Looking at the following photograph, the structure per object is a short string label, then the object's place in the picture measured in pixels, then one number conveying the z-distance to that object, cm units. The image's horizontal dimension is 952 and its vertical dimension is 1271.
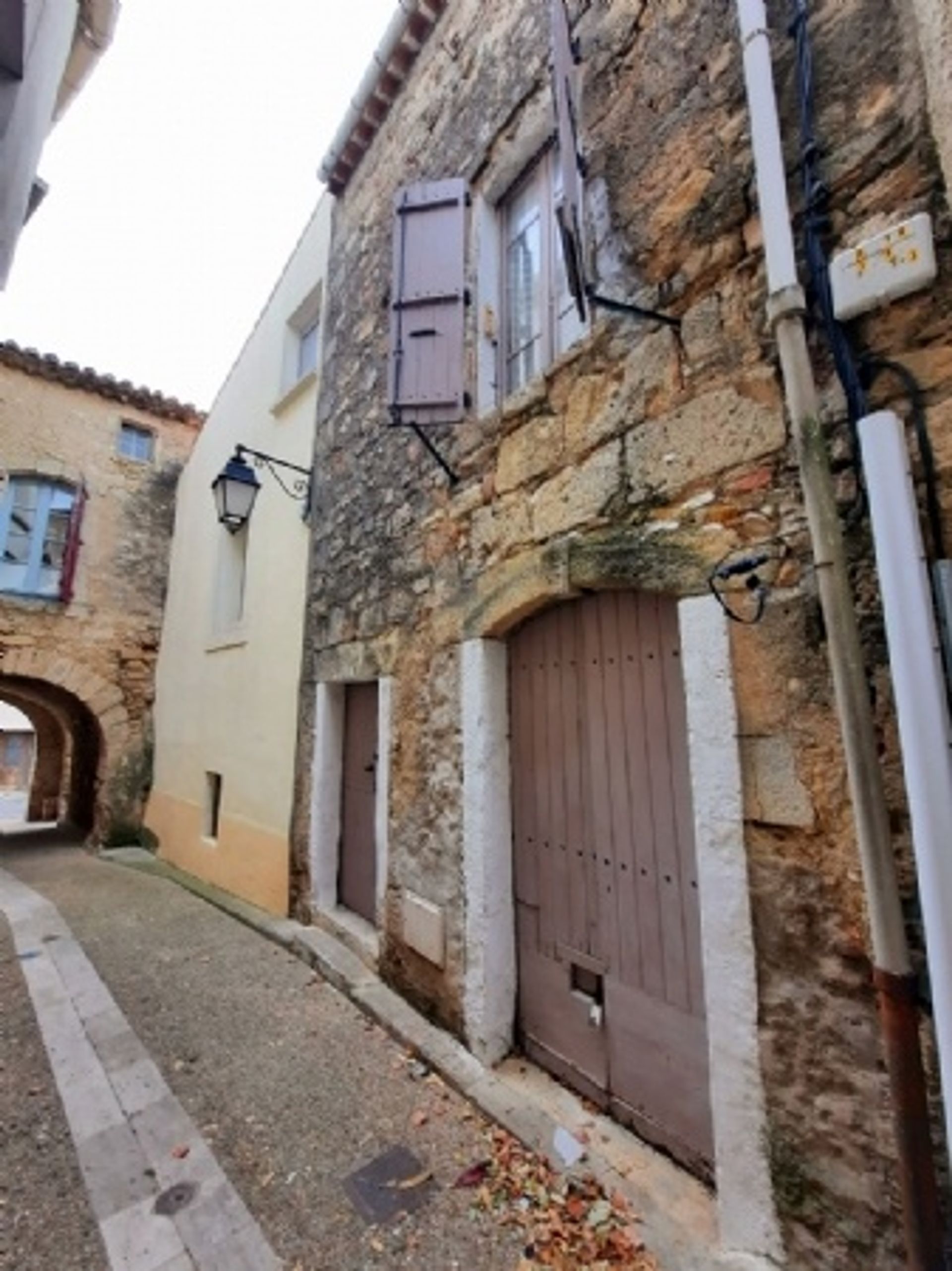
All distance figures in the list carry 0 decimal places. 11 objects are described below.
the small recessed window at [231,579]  718
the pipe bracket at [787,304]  177
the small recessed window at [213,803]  680
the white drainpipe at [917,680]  138
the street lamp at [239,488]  562
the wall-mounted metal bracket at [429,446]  339
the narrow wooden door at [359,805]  426
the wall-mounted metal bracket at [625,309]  224
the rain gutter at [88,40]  258
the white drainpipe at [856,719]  142
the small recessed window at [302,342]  637
